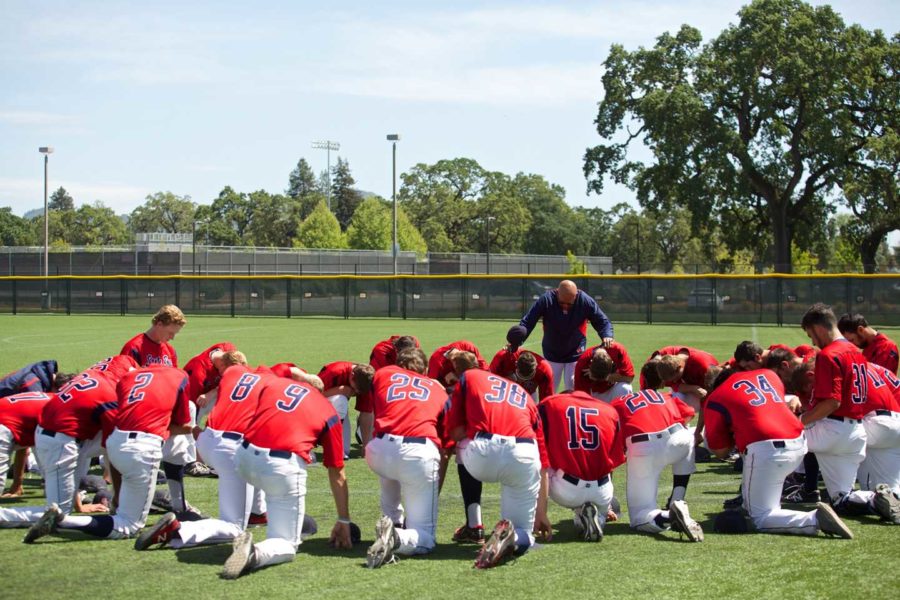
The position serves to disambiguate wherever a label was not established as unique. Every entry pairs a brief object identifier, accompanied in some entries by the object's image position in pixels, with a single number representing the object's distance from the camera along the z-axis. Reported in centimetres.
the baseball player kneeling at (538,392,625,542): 698
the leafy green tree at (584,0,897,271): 5119
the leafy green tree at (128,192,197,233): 13875
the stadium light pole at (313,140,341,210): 12119
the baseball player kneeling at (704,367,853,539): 699
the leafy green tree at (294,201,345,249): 9656
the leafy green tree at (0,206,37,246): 13300
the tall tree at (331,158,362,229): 14200
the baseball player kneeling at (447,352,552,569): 655
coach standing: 1130
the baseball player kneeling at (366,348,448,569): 652
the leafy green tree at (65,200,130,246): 12694
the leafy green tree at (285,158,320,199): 15462
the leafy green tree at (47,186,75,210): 18550
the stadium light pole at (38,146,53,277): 5200
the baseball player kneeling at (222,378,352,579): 619
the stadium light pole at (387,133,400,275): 5059
